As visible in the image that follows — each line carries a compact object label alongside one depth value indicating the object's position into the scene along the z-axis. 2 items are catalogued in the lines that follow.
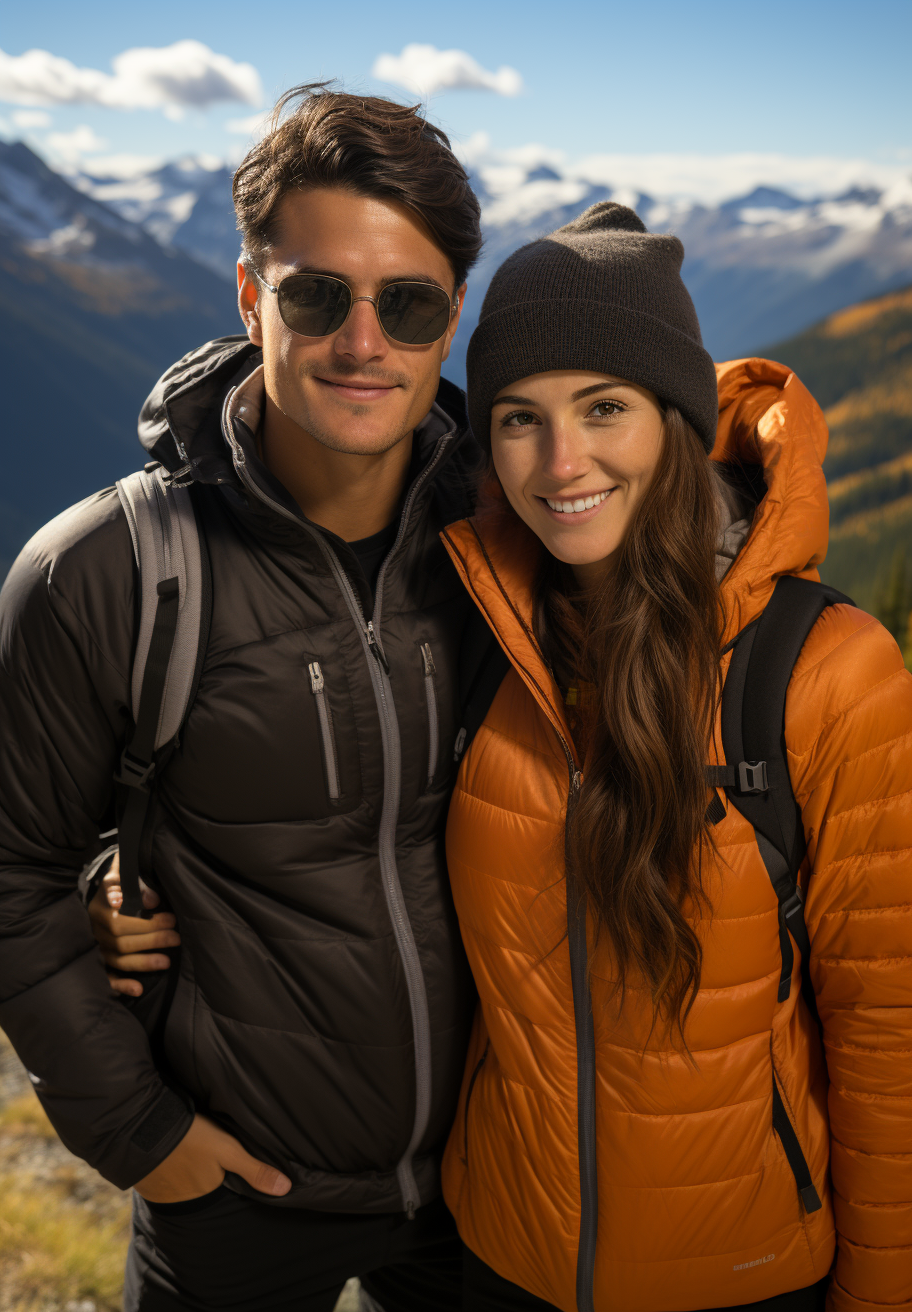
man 0.98
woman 0.92
